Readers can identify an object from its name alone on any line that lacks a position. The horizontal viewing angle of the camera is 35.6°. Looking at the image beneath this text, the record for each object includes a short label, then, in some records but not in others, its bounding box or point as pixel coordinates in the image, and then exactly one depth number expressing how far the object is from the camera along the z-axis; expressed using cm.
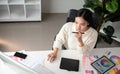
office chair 227
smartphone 180
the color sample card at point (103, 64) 175
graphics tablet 174
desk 173
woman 184
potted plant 202
